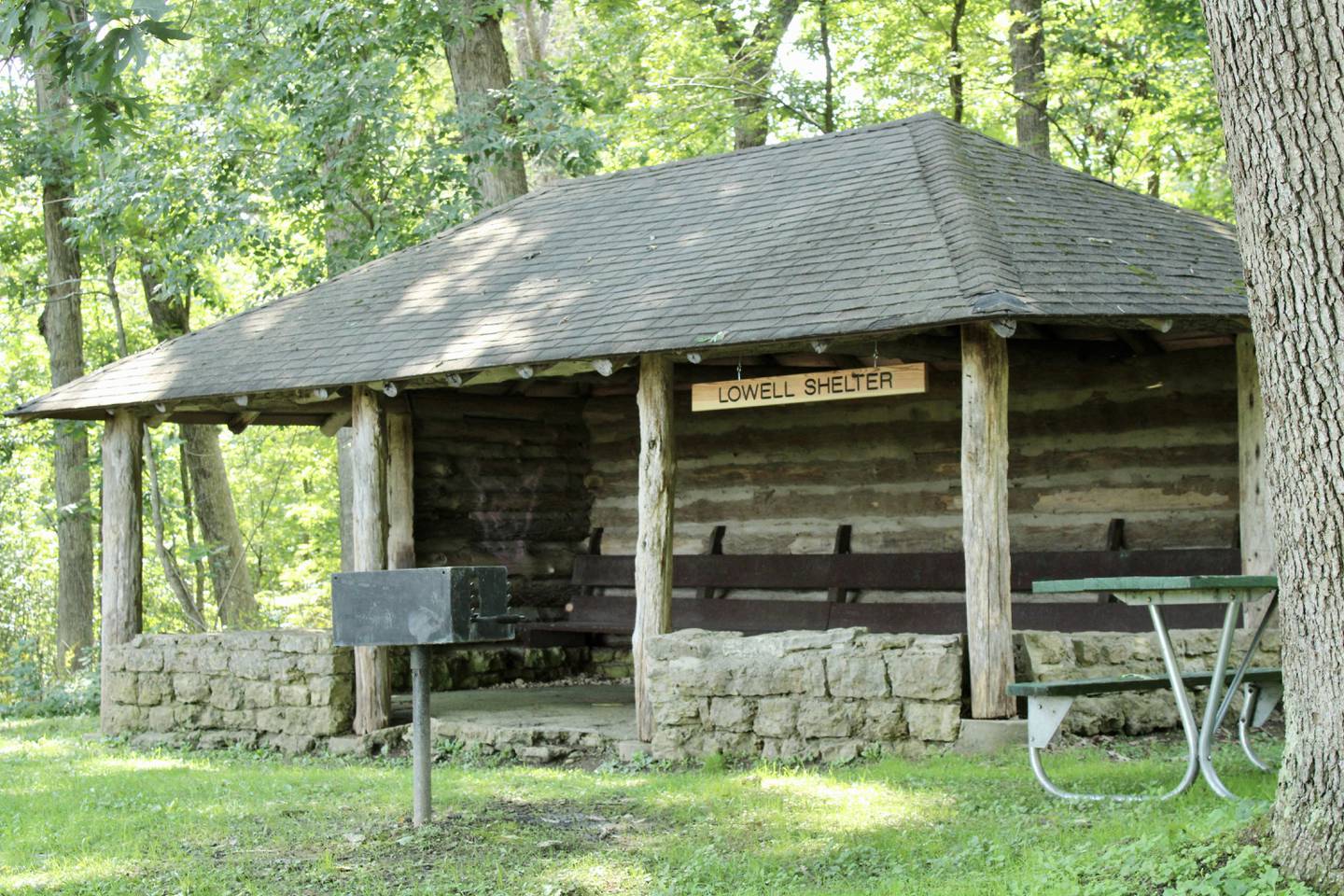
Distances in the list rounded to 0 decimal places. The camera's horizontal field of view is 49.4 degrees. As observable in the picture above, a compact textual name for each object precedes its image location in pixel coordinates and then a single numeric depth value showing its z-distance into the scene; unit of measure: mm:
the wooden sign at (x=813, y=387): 8992
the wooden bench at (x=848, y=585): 10539
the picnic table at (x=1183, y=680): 6102
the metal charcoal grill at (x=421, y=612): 6434
